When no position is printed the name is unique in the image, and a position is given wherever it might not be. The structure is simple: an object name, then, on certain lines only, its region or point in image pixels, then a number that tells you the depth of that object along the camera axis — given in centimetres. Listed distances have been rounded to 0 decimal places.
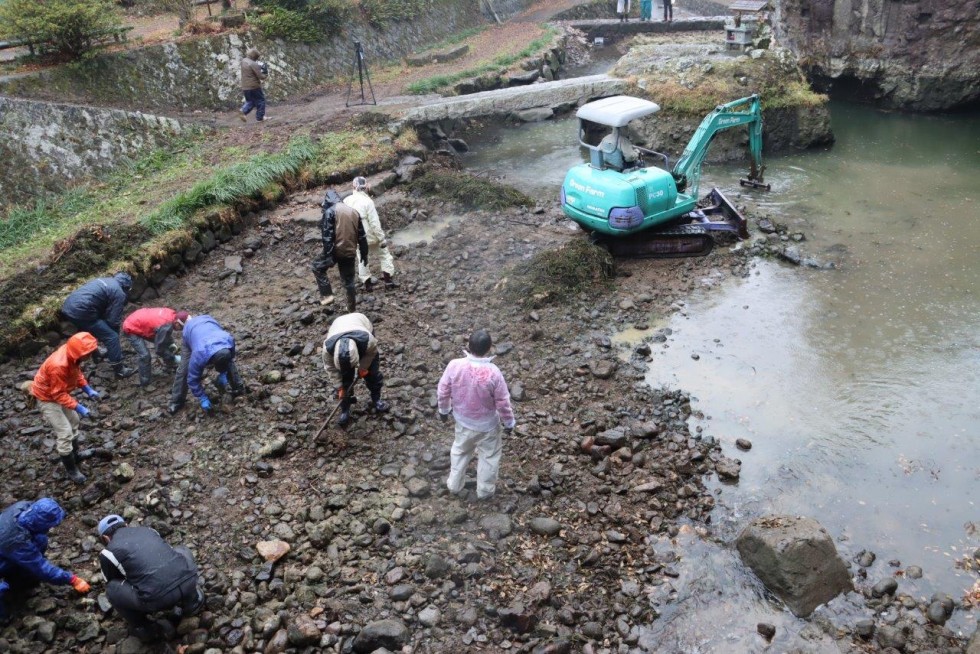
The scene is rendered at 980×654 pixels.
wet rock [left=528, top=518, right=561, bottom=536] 654
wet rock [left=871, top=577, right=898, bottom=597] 608
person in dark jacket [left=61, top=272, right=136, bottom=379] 835
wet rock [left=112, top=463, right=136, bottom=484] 714
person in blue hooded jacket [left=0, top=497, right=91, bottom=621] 555
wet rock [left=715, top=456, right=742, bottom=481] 731
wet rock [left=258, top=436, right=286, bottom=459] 737
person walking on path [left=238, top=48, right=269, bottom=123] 1570
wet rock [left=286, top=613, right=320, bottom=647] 548
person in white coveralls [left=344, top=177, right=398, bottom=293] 986
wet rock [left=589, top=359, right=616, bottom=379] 875
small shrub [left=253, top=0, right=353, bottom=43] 1908
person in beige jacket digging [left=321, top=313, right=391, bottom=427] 714
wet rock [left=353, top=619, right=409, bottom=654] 545
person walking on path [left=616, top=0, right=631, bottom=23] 3007
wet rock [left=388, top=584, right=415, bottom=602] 584
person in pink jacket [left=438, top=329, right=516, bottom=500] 620
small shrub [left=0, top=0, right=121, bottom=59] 1402
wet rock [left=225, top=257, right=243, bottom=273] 1125
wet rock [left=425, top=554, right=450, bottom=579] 605
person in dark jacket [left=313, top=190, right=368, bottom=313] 941
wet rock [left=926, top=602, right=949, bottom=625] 584
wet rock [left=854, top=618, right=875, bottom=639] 575
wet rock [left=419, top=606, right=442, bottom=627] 568
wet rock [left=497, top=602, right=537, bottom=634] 564
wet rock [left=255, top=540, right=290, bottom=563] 620
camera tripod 1669
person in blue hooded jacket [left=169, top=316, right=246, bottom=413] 763
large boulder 595
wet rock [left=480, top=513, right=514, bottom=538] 651
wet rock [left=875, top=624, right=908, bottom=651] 565
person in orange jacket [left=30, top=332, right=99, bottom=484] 685
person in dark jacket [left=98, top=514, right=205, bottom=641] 532
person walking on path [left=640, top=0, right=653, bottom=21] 2995
